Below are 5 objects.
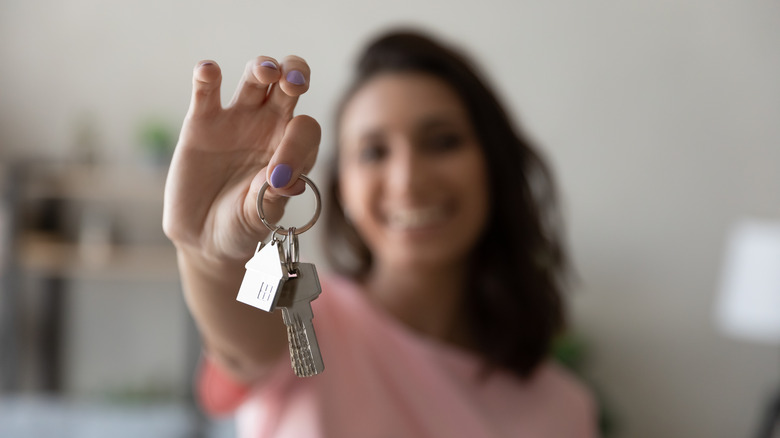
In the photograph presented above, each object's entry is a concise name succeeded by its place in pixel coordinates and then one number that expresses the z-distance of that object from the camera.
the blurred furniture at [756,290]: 1.72
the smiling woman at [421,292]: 0.78
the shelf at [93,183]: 2.12
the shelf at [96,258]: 2.13
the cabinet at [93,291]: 2.14
